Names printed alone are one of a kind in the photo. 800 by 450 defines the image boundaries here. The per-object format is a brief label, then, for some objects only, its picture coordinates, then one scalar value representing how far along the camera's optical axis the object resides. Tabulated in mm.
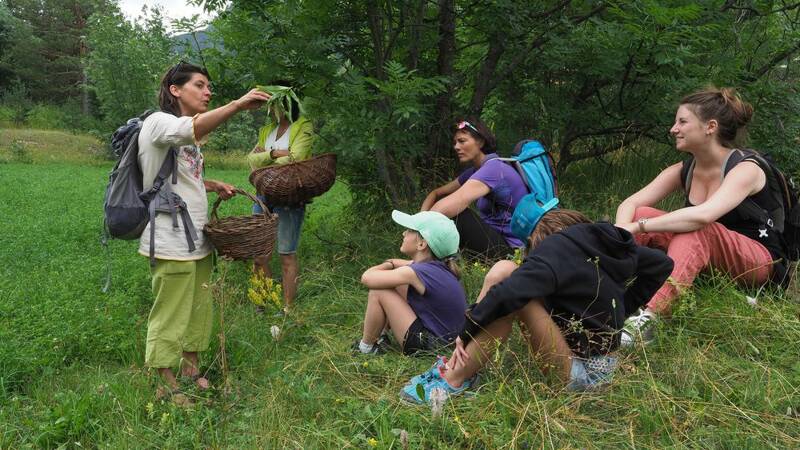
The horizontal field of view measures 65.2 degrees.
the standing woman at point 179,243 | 3189
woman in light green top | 4797
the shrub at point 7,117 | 33250
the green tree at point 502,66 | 4809
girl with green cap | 3559
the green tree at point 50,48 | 38688
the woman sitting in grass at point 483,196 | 4613
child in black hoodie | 2643
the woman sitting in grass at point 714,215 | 3521
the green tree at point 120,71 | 24062
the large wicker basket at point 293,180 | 4543
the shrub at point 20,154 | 21697
